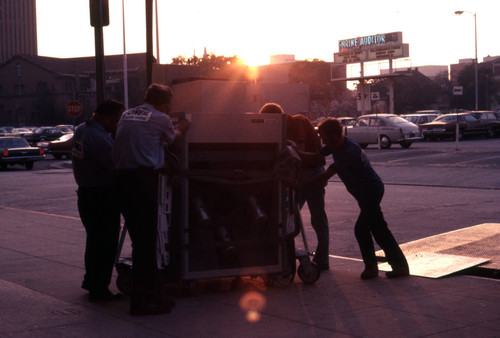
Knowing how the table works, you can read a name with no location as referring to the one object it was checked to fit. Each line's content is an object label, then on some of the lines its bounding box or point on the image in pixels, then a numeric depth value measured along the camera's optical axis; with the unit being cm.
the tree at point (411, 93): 9392
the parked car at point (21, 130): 7854
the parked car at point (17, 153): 3735
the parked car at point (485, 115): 4734
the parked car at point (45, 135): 6094
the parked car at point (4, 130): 8184
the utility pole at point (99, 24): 1141
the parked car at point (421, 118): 5206
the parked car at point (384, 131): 3875
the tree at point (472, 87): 8931
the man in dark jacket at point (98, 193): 742
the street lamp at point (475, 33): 6694
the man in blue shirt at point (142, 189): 677
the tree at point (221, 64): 7262
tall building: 16962
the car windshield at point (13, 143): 3841
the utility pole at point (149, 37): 1092
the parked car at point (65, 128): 6269
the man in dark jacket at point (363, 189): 820
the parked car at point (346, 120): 5052
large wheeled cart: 741
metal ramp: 855
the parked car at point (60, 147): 4634
